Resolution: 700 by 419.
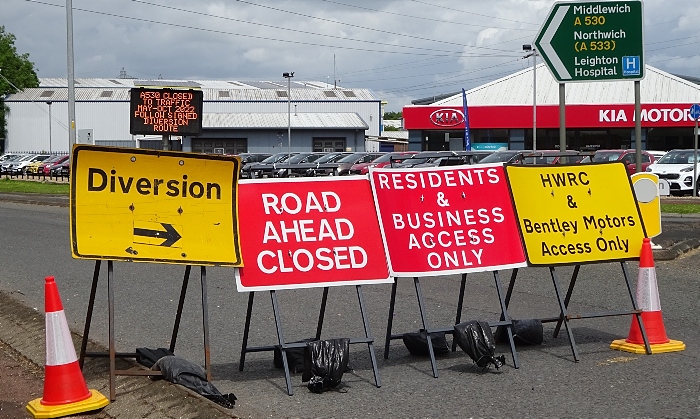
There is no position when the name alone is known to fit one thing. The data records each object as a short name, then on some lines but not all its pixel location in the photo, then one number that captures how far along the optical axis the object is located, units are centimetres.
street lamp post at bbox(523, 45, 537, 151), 5522
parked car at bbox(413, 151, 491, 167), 3156
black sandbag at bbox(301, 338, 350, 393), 662
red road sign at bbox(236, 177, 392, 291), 707
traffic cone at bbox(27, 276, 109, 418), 607
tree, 10700
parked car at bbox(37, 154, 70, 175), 6288
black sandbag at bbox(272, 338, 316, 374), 727
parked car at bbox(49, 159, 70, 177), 5813
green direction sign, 1472
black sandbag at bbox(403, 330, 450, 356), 779
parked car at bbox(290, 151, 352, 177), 4717
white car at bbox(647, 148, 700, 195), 3159
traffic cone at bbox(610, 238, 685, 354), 786
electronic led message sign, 3234
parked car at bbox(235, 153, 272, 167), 5466
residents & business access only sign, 750
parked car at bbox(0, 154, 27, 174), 6719
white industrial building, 8212
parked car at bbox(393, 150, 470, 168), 3217
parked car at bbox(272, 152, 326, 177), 4894
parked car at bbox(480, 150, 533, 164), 3269
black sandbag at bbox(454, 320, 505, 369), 710
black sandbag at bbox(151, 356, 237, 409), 616
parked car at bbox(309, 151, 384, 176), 4251
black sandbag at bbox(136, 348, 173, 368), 699
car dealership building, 5784
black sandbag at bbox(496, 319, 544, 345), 811
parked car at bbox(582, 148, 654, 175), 3338
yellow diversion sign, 648
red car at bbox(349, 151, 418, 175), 3747
